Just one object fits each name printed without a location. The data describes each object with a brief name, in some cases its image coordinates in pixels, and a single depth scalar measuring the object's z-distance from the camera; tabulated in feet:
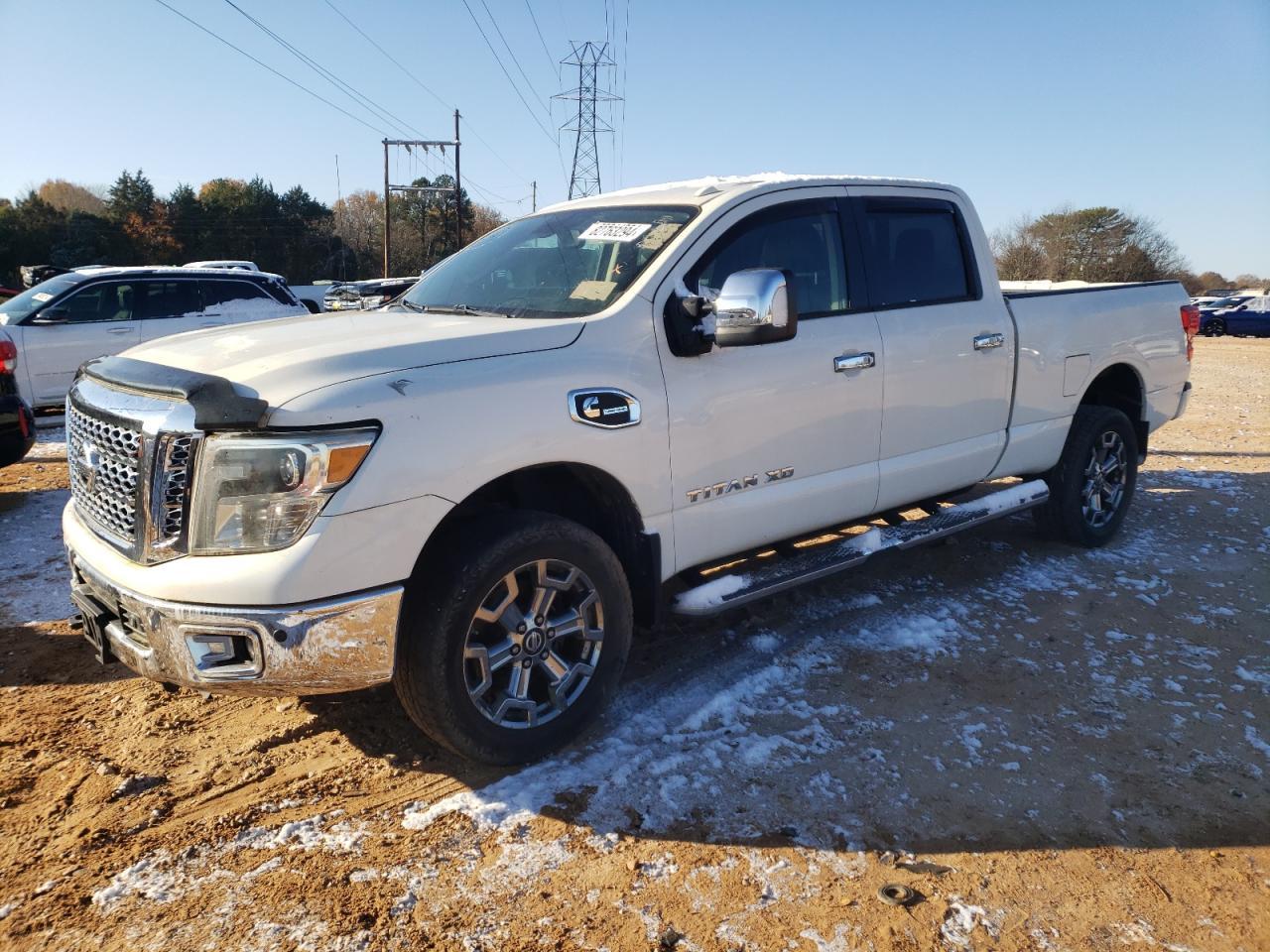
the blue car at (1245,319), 112.78
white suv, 30.86
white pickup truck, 8.64
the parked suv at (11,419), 19.39
